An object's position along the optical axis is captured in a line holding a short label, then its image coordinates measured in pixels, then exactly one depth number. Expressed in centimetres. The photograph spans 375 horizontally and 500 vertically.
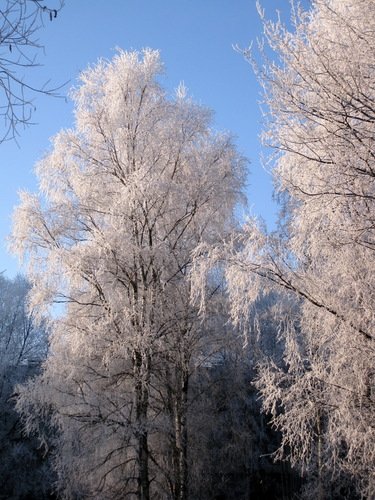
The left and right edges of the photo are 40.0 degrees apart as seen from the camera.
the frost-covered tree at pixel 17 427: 1980
